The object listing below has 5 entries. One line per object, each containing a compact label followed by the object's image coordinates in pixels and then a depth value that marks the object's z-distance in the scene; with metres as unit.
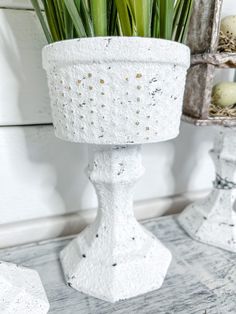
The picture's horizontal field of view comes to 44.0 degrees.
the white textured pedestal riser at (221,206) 0.36
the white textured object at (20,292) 0.24
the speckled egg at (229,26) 0.32
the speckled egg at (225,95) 0.33
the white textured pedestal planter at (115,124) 0.22
